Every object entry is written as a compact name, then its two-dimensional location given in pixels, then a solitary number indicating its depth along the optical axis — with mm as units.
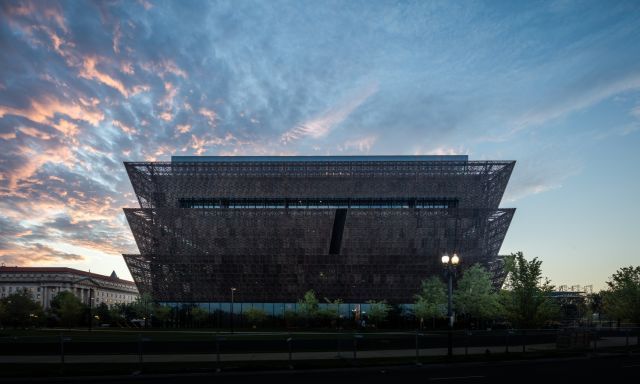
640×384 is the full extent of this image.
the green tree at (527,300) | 37031
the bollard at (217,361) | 21656
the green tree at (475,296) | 59234
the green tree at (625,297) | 46188
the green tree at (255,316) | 76062
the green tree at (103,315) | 86975
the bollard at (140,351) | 23109
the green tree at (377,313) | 72250
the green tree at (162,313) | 77794
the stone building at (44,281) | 168750
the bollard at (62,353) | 22316
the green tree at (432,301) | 65375
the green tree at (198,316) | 79375
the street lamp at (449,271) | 25906
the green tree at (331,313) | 73625
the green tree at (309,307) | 73938
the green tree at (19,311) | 79375
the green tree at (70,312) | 81688
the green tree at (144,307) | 77706
